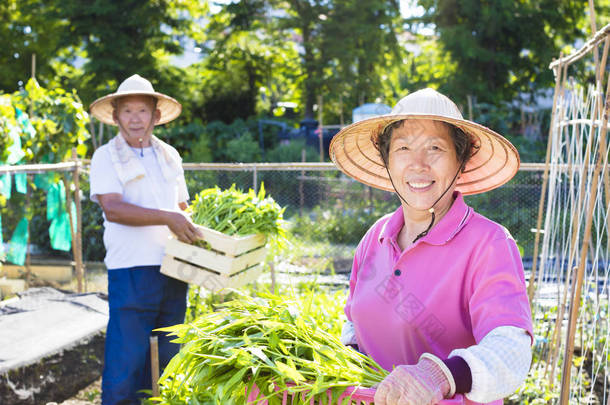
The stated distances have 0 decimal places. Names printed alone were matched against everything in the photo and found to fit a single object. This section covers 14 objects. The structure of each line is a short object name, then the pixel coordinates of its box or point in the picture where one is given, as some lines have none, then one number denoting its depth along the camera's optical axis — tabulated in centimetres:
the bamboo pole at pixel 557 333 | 316
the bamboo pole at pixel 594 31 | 237
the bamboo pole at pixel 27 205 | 562
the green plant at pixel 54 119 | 599
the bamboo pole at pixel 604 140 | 219
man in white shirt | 283
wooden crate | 296
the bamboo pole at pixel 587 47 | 231
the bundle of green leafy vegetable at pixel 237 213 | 336
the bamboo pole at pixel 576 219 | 248
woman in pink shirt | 127
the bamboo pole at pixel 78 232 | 527
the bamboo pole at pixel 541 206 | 354
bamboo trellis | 211
